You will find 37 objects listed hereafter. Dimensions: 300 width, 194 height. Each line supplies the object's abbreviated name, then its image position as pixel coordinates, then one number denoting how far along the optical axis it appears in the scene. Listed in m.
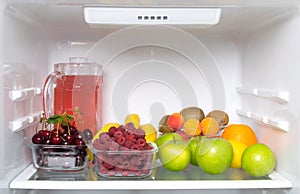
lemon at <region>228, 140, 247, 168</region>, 1.18
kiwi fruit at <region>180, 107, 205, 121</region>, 1.26
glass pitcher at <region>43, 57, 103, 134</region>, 1.28
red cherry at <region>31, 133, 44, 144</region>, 1.12
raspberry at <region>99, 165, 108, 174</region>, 1.07
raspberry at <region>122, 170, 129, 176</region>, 1.07
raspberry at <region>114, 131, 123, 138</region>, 1.07
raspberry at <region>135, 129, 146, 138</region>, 1.11
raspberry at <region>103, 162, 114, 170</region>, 1.07
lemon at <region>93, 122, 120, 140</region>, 1.20
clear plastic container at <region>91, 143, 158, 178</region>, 1.06
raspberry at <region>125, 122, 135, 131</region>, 1.12
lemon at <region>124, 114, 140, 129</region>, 1.22
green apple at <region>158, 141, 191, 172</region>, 1.12
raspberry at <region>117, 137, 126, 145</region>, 1.06
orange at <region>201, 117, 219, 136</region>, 1.23
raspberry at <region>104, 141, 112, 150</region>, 1.07
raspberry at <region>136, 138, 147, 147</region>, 1.08
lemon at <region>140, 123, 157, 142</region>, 1.21
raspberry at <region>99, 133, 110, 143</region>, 1.07
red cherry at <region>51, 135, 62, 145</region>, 1.11
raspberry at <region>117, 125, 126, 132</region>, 1.09
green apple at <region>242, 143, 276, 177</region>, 1.09
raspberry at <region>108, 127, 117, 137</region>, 1.09
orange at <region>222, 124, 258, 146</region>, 1.28
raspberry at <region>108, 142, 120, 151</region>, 1.06
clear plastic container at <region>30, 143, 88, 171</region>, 1.11
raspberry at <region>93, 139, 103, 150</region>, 1.07
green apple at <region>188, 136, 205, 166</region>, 1.17
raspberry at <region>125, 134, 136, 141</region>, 1.08
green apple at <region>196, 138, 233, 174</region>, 1.09
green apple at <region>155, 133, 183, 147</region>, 1.16
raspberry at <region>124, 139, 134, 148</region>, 1.06
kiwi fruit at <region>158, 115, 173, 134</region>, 1.24
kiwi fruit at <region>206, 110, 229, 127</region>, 1.29
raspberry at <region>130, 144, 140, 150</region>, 1.07
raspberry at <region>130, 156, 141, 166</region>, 1.06
